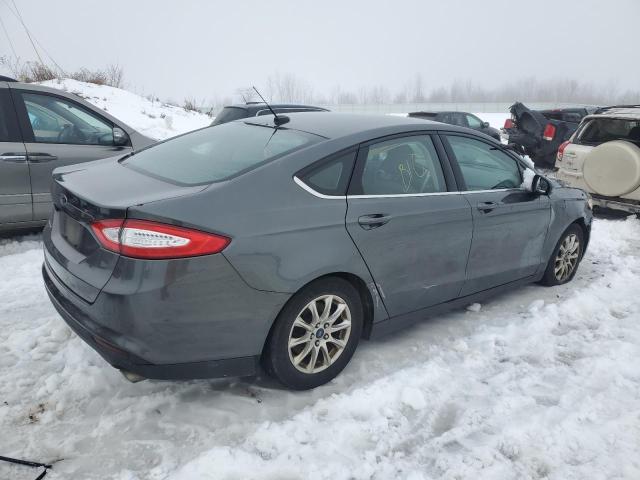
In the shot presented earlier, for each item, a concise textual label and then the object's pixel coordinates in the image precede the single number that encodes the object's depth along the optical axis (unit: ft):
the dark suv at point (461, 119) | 47.78
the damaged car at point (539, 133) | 40.04
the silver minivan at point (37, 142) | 15.79
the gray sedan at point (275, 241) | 7.72
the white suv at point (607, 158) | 21.18
